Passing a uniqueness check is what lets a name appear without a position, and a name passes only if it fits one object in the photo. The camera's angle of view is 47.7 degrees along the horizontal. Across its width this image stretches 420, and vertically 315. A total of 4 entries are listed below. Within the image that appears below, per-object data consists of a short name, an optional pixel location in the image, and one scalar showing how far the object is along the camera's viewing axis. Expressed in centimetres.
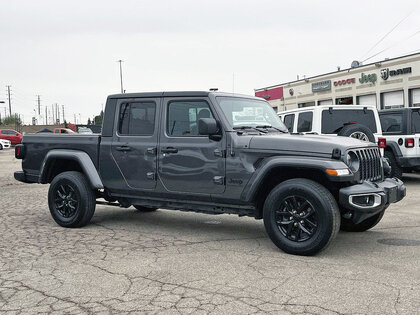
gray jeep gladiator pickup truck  502
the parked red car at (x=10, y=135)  4153
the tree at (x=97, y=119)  11672
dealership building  2773
